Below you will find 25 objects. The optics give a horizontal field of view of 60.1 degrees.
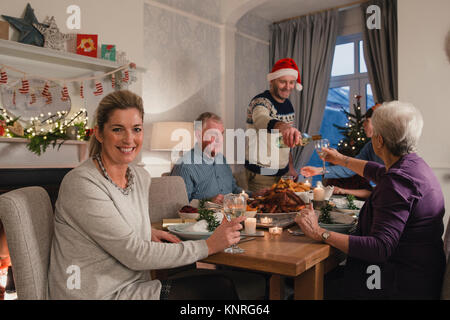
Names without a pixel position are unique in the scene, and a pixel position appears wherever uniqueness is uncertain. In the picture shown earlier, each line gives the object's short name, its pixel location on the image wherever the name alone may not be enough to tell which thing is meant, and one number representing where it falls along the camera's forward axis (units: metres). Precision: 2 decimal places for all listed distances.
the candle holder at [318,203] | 1.99
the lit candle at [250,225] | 1.59
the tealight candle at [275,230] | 1.58
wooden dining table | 1.22
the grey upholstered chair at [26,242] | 1.17
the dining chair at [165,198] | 2.16
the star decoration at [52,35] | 3.46
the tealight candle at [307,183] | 2.28
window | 5.62
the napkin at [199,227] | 1.60
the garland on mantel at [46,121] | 3.32
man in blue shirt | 3.11
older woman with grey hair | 1.39
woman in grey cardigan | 1.22
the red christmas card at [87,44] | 3.74
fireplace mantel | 3.30
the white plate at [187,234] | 1.49
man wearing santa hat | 3.62
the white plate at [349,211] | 2.03
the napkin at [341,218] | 1.71
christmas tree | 4.71
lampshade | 4.08
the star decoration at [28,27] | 3.29
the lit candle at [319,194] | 2.01
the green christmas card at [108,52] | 3.90
